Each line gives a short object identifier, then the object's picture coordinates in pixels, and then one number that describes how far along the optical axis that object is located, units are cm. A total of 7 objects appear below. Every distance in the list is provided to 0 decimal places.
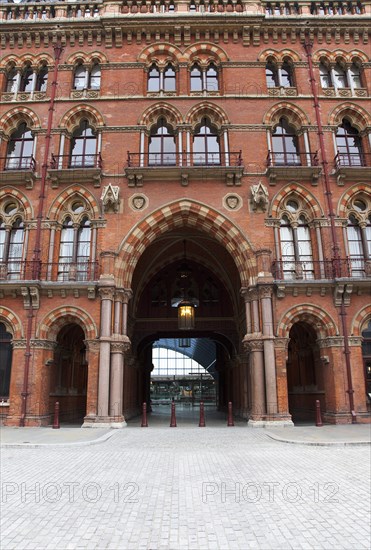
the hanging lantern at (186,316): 1944
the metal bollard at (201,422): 1680
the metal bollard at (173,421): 1694
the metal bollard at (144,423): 1683
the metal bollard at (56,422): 1606
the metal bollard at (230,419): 1693
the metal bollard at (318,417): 1611
